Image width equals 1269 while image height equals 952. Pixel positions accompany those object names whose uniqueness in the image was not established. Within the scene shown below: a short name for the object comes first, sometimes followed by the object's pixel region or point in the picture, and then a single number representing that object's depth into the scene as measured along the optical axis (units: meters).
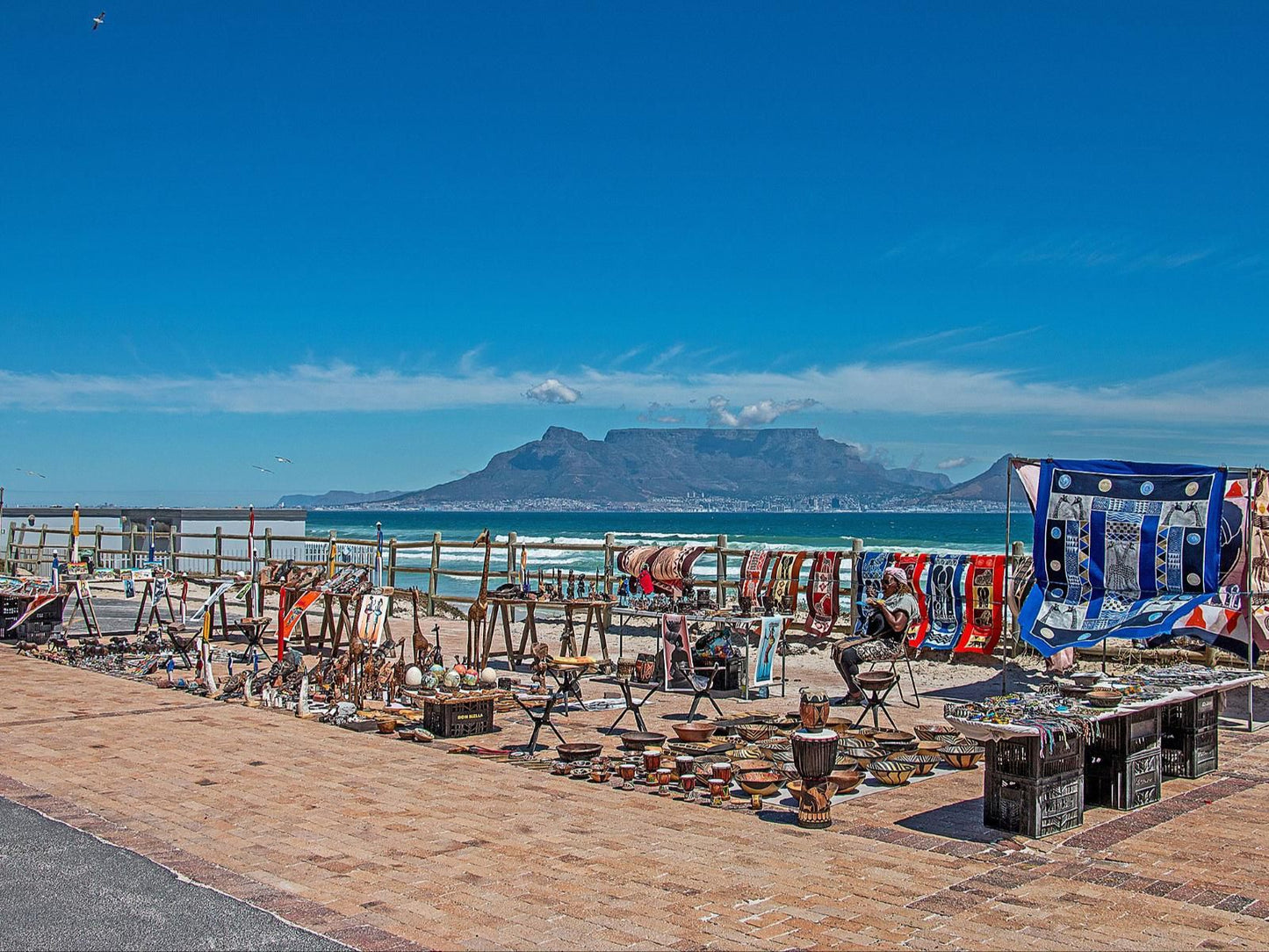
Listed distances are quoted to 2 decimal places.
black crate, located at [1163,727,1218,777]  7.57
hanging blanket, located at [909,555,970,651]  12.97
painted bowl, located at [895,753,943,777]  7.54
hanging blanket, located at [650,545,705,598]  13.35
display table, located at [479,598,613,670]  12.48
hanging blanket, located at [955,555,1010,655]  12.75
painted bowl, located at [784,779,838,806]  6.38
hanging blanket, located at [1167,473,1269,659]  9.59
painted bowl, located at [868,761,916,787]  7.23
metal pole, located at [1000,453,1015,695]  9.81
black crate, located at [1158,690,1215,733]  7.58
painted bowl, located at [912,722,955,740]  8.72
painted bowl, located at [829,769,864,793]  6.89
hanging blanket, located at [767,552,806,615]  13.74
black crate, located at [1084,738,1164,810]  6.68
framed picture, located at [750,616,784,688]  11.34
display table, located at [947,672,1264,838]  6.00
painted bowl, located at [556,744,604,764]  7.93
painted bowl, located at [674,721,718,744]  8.52
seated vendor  10.01
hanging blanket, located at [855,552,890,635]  13.77
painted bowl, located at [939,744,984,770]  7.60
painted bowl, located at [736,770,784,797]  6.82
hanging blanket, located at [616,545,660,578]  13.86
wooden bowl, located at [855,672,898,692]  8.91
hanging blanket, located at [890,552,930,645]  13.14
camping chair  9.94
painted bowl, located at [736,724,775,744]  8.80
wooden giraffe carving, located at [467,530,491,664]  12.77
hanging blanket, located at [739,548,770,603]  14.04
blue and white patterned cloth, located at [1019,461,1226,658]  9.81
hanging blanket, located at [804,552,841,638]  13.45
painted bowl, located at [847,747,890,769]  7.74
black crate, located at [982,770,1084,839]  5.98
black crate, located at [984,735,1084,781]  6.00
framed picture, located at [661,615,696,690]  10.95
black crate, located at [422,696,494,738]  9.10
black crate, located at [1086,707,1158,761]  6.68
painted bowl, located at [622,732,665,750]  8.14
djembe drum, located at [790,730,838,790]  6.36
